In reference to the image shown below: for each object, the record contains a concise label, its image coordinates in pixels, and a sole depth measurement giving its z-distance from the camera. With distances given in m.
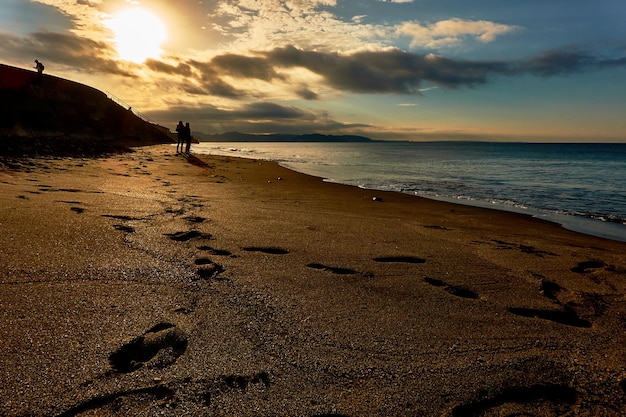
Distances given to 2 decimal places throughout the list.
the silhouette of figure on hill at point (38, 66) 37.72
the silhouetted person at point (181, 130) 26.12
